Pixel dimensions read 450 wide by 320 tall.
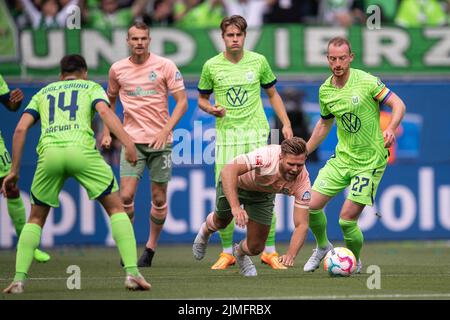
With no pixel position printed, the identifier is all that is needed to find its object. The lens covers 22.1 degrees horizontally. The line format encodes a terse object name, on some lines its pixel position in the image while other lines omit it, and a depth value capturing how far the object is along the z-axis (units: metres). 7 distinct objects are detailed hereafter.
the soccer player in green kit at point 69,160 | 9.75
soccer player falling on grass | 10.46
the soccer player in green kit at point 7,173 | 12.91
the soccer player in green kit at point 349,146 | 11.69
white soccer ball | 11.25
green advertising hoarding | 16.58
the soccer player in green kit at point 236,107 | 12.83
